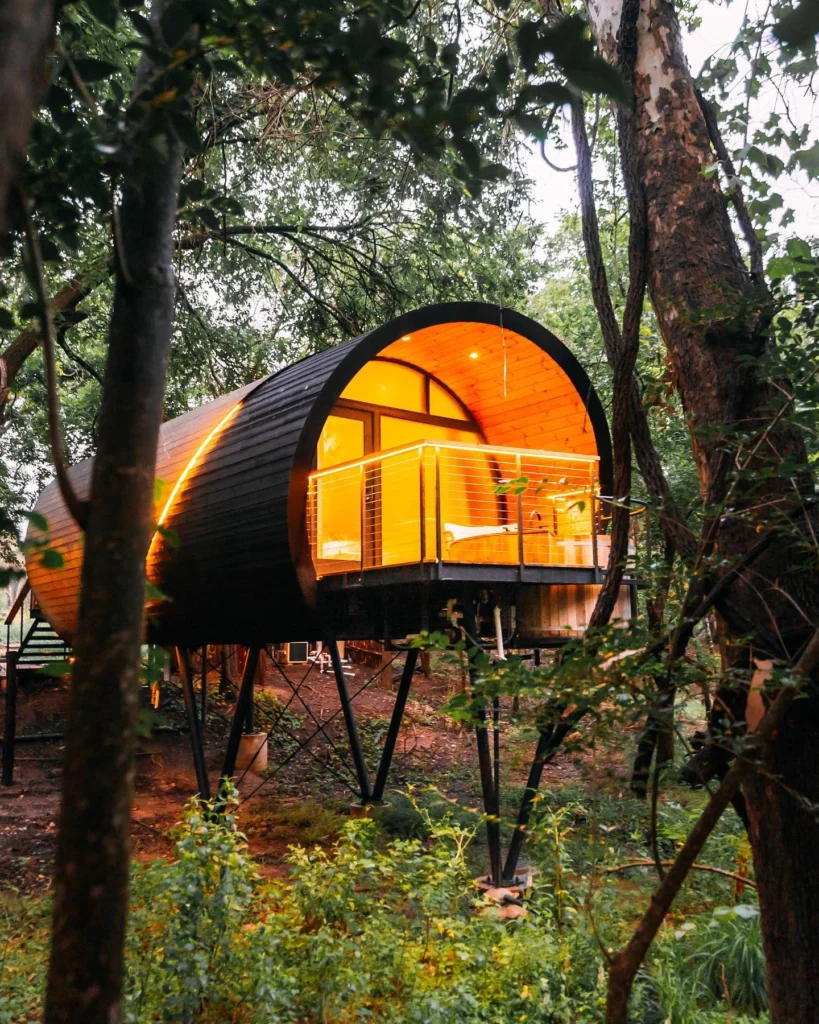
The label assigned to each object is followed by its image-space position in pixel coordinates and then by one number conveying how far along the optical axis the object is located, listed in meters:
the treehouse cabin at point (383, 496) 8.37
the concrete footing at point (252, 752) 13.36
